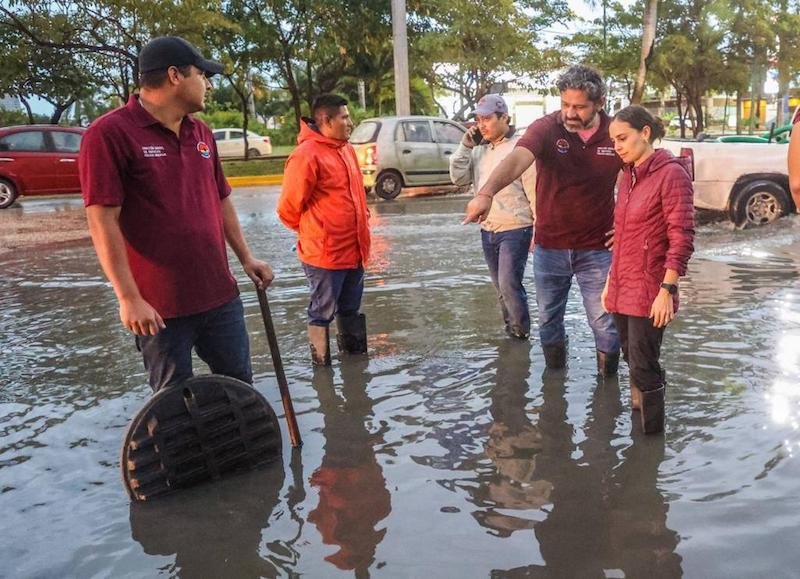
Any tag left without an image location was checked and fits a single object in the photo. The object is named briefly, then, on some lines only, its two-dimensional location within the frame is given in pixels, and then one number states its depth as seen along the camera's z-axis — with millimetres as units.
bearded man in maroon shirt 4426
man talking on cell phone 5590
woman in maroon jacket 3658
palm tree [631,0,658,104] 25781
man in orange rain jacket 5188
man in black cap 3184
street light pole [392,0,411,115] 19438
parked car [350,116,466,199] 16719
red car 17531
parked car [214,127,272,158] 37875
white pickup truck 10859
